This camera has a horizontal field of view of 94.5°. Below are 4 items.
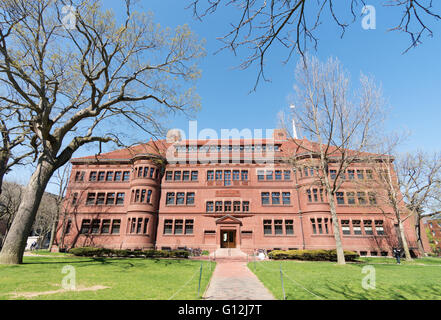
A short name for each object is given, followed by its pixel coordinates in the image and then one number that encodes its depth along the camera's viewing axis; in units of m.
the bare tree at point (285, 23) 2.35
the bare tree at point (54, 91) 9.44
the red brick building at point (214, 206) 23.67
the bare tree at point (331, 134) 13.62
